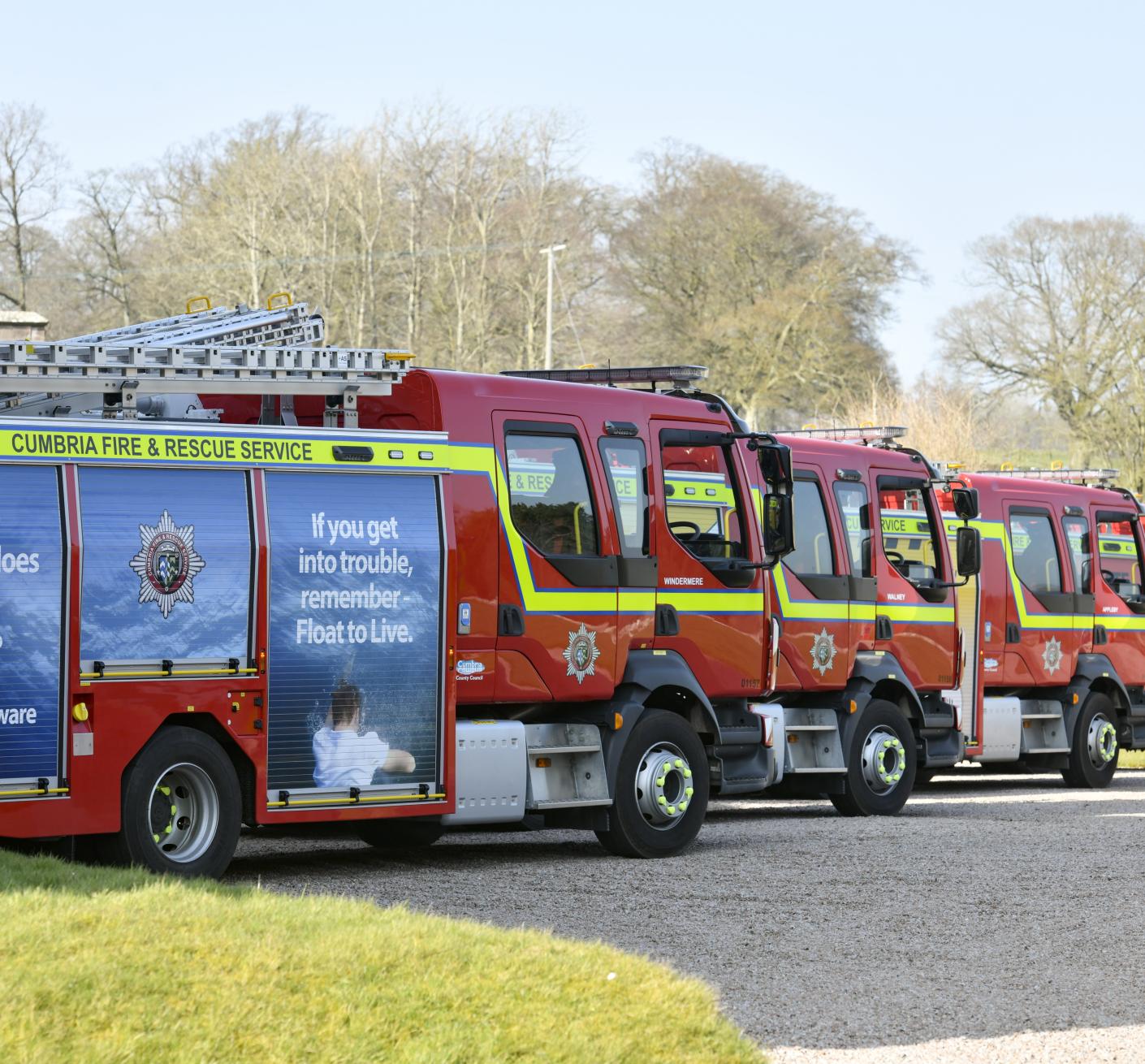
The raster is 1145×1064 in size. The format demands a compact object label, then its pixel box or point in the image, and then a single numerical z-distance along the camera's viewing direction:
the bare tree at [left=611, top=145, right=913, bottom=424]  68.94
